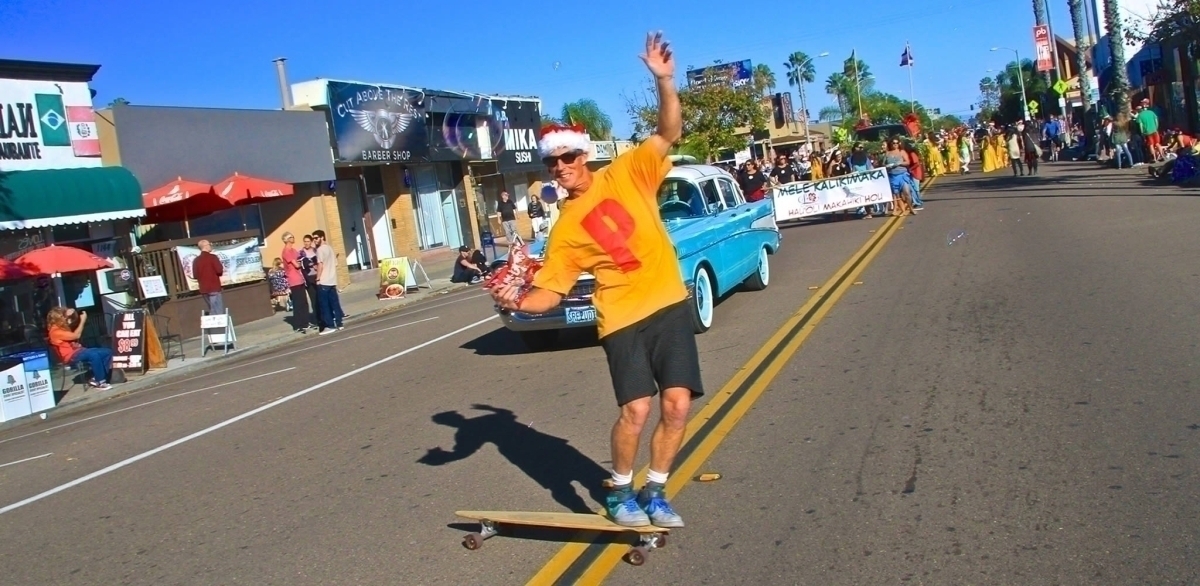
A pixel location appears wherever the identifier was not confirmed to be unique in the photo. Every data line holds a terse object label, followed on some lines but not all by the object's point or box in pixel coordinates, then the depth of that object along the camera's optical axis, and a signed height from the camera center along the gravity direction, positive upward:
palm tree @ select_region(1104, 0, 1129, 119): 28.52 +1.97
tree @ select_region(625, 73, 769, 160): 50.19 +4.23
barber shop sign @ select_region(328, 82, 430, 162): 29.28 +3.80
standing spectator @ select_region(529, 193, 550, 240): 33.03 +0.69
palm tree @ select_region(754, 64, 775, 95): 58.07 +6.25
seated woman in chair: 15.59 -0.50
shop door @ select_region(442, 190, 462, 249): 36.38 +1.09
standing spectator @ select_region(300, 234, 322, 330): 19.20 +0.17
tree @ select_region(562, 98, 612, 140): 51.50 +5.16
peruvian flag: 20.84 +3.30
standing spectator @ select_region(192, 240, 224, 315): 18.59 +0.23
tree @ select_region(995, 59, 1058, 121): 80.42 +5.30
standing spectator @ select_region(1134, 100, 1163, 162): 28.70 +0.28
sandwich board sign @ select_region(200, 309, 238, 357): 17.84 -0.62
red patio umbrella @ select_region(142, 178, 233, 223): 21.55 +1.81
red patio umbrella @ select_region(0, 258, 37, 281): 15.27 +0.70
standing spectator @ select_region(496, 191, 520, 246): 29.44 +0.73
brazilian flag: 20.20 +3.48
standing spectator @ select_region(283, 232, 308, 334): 19.31 -0.25
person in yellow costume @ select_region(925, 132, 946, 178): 40.16 +0.44
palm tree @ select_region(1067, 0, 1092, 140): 39.53 +3.18
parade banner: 24.80 -0.10
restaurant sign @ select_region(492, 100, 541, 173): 39.50 +3.84
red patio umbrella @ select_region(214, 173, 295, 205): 21.81 +1.85
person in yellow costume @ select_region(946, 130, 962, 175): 43.09 +0.47
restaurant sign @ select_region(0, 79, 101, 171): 19.50 +3.36
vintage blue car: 11.30 -0.43
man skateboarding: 5.05 -0.29
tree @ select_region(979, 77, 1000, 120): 151.06 +9.53
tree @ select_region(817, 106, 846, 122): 146.02 +9.99
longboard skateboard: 5.07 -1.33
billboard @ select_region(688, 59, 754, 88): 53.59 +6.38
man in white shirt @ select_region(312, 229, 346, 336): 18.42 -0.26
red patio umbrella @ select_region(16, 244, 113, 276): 15.91 +0.78
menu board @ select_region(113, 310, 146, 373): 16.06 -0.59
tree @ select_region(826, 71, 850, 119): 132.25 +11.98
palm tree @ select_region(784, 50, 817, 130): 111.00 +12.78
